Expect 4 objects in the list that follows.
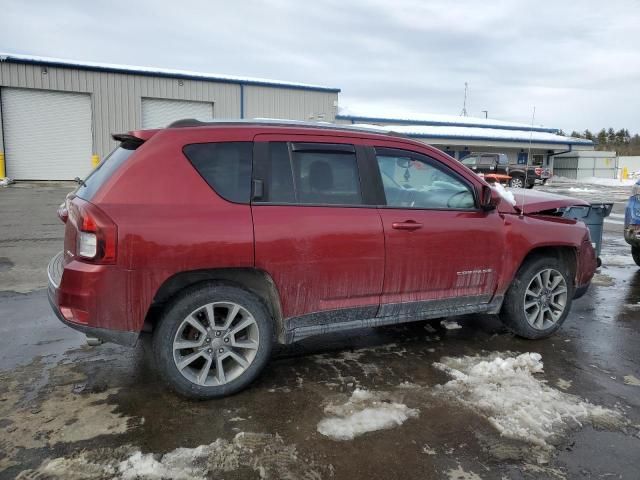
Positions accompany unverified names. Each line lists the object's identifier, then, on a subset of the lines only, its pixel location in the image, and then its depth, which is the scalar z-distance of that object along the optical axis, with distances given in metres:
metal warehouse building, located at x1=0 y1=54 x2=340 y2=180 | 24.58
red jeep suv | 3.18
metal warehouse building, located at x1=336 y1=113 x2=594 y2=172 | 36.12
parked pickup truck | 27.59
